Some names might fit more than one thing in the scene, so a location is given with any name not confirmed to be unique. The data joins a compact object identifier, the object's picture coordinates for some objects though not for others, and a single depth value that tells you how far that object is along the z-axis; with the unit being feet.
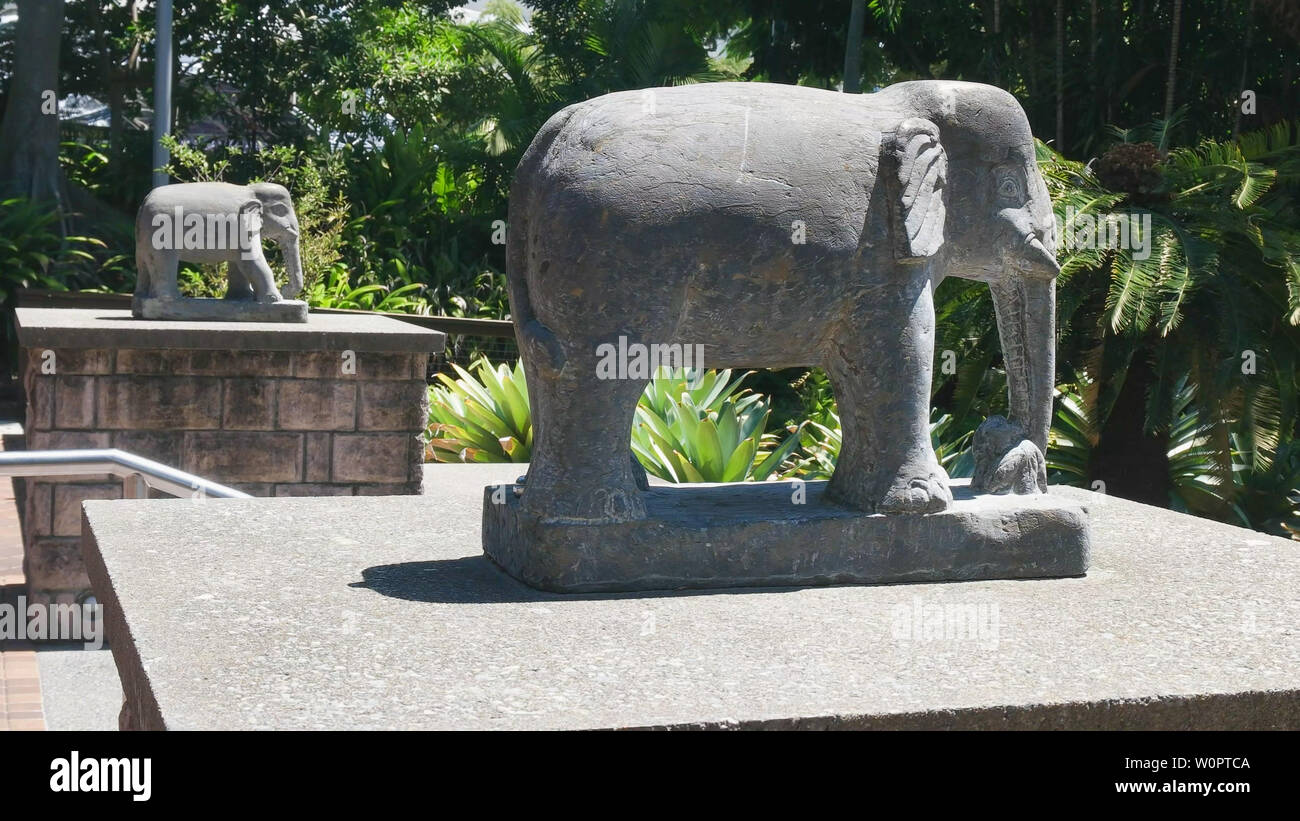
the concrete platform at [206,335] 17.66
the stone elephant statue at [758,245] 9.14
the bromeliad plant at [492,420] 23.12
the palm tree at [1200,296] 19.57
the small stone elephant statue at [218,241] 20.36
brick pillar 17.89
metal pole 39.75
